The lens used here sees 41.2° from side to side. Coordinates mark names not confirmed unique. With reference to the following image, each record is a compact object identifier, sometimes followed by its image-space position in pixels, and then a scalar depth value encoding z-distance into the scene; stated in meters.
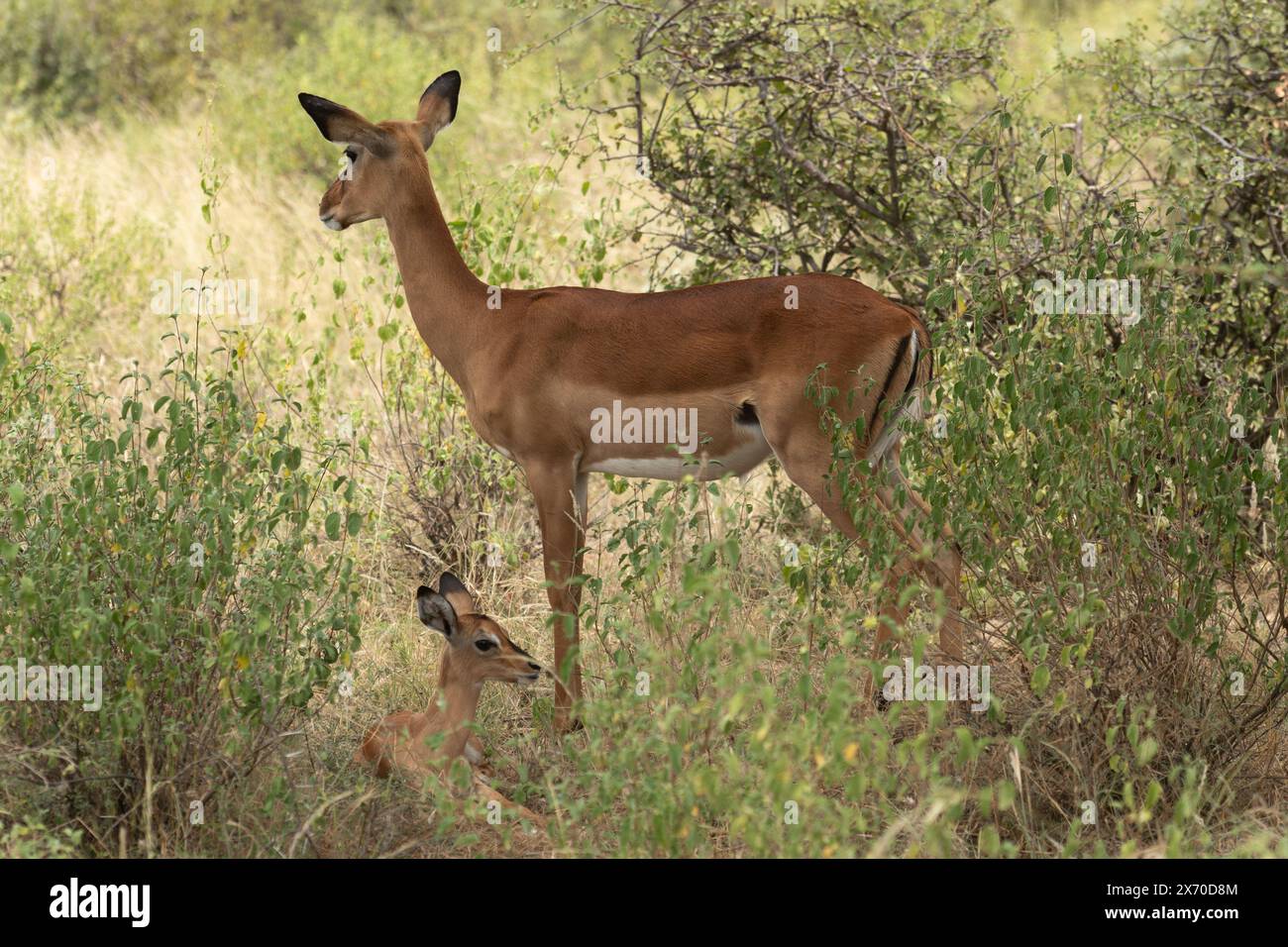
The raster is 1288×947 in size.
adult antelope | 5.53
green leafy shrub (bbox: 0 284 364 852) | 4.53
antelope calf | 5.04
